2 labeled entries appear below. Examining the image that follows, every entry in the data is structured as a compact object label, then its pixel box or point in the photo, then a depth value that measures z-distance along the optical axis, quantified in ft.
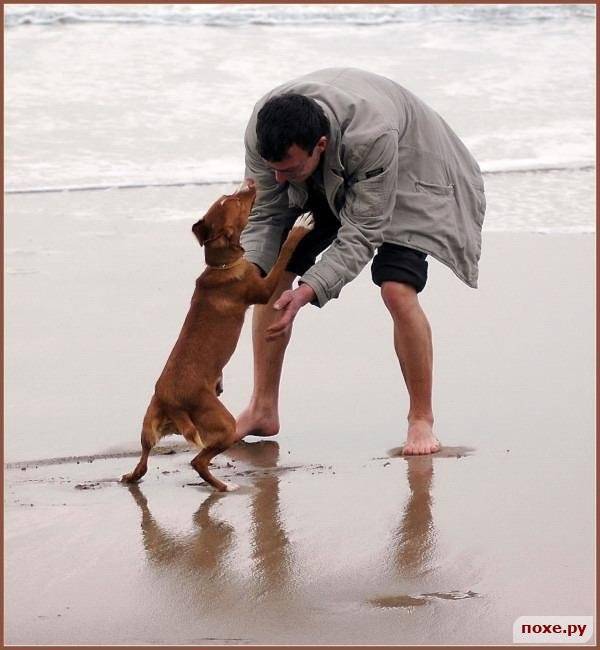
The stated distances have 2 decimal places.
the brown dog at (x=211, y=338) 29.89
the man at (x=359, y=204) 30.86
